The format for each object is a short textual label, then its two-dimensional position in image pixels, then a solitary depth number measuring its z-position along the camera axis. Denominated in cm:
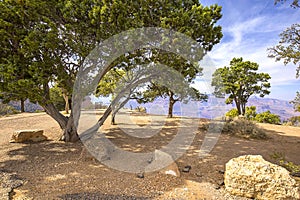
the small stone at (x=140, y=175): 416
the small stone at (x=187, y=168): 455
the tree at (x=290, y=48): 382
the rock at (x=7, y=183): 320
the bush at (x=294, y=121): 1367
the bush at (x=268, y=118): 1547
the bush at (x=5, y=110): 1617
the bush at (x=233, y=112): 1775
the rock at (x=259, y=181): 318
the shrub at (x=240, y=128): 870
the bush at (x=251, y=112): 1721
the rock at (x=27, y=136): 670
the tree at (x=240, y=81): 1892
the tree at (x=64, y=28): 502
